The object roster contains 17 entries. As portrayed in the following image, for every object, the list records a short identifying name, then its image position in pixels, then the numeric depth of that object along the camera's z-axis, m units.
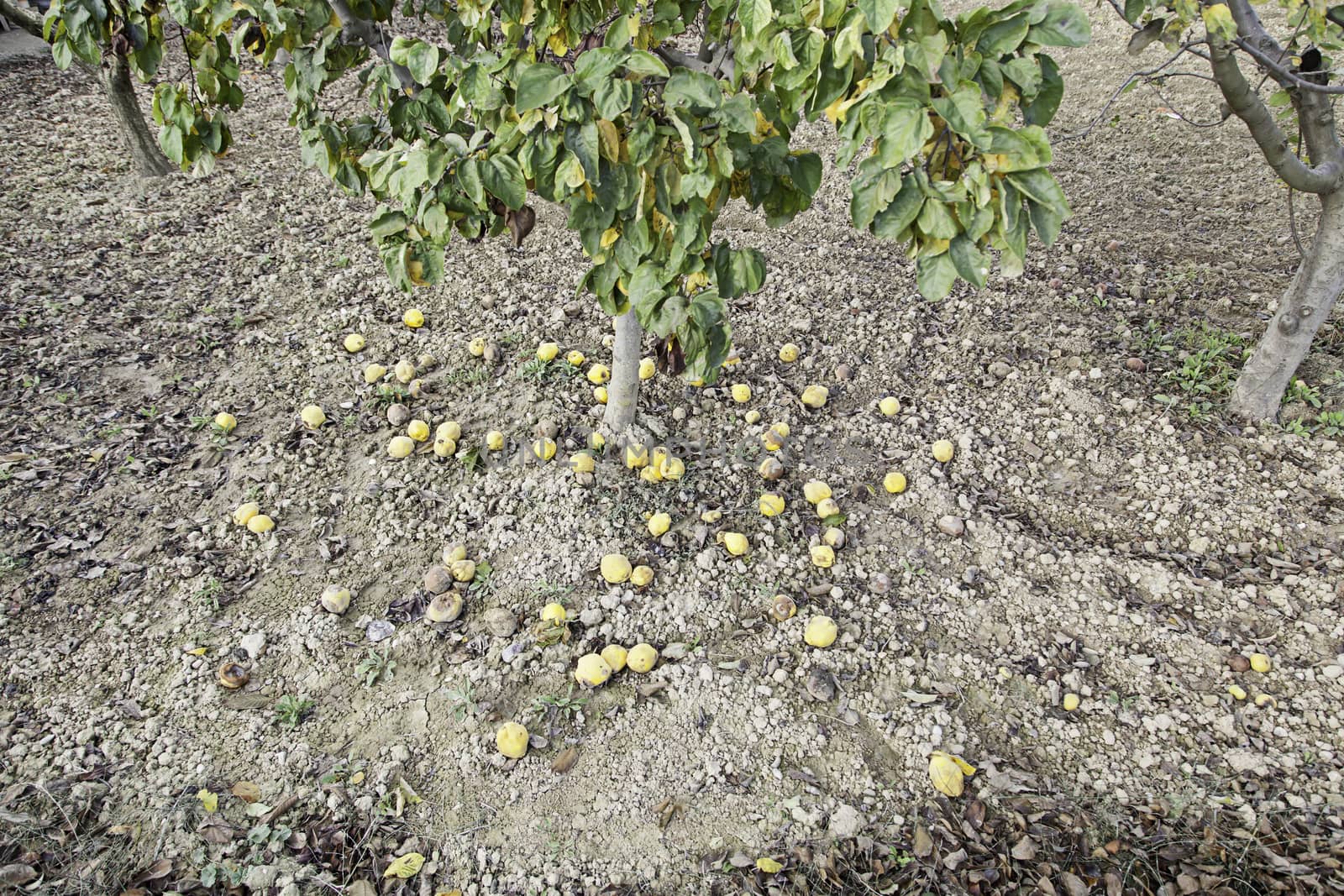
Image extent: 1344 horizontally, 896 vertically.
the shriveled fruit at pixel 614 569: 3.19
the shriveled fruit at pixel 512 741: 2.66
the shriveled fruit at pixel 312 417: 3.88
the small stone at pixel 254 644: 2.99
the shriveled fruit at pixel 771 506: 3.48
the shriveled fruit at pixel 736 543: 3.32
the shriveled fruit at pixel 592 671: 2.86
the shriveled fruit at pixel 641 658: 2.93
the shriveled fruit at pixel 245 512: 3.44
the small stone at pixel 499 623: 3.06
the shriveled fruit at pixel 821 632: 2.99
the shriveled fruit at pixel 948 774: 2.58
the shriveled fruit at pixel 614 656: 2.92
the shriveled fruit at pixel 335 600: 3.10
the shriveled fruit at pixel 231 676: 2.85
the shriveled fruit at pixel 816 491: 3.53
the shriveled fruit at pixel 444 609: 3.08
